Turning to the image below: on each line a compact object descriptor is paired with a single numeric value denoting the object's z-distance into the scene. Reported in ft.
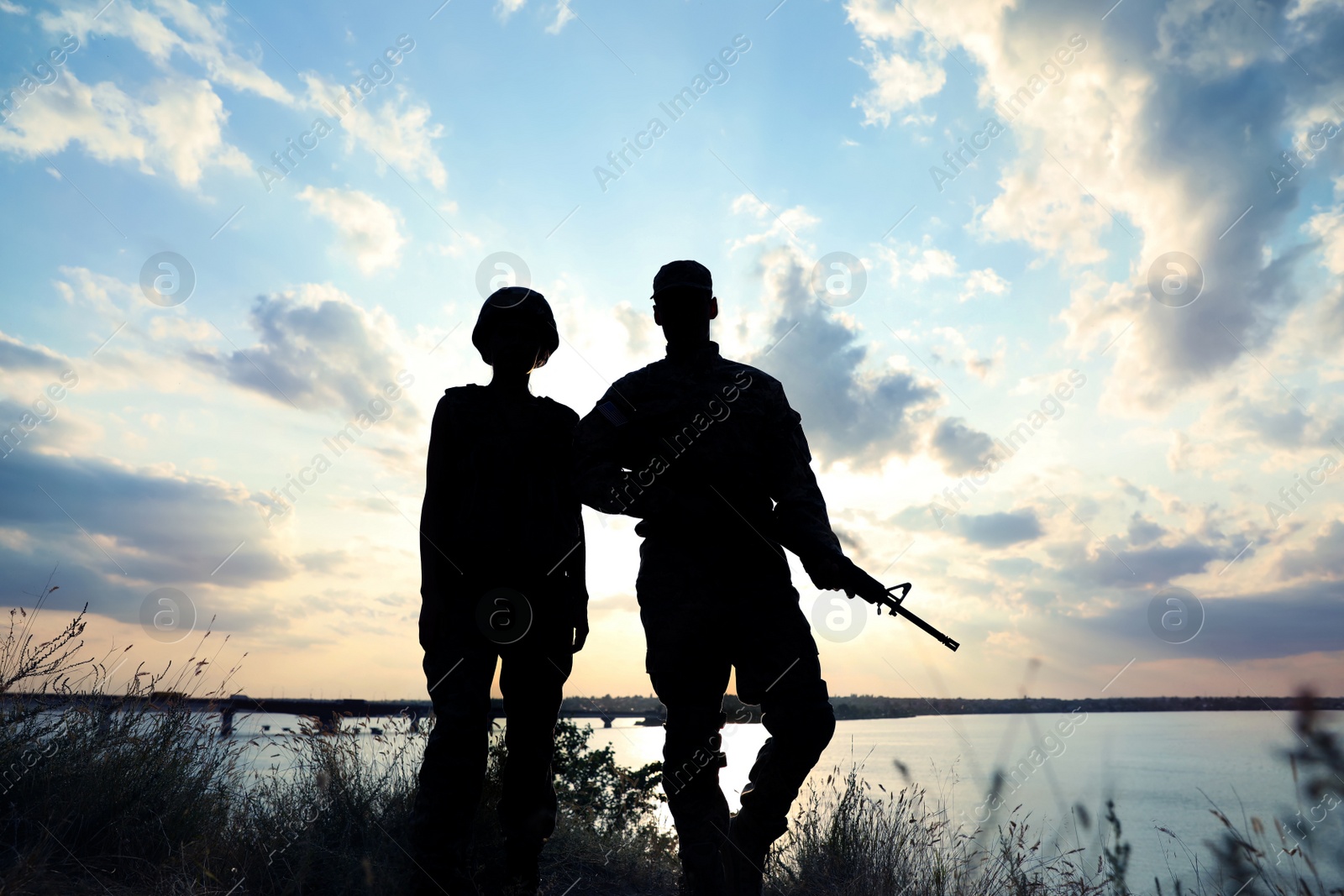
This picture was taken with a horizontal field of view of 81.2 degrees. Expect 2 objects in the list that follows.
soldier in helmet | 12.73
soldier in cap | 12.39
